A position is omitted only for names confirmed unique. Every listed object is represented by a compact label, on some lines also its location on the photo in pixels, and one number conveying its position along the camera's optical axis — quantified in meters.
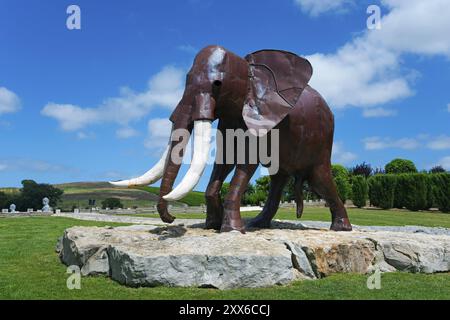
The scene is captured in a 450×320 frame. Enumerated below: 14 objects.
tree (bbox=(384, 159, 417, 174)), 51.41
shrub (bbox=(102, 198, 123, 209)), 42.46
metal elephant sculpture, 6.86
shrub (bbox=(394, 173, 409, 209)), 36.28
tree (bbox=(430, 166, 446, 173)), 51.78
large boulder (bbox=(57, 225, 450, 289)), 5.99
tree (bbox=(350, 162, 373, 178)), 53.50
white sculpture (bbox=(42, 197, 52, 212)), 32.78
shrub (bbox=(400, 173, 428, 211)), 35.25
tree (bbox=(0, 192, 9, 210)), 41.58
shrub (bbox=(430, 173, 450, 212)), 34.41
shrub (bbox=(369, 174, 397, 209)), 36.91
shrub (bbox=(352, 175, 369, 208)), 38.84
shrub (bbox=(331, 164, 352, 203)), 43.09
